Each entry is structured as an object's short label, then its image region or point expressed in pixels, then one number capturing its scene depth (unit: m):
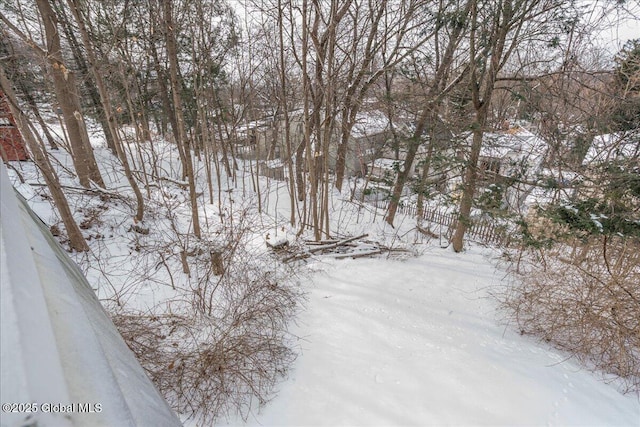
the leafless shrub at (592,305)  3.03
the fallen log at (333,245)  6.00
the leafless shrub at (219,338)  2.62
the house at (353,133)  9.28
